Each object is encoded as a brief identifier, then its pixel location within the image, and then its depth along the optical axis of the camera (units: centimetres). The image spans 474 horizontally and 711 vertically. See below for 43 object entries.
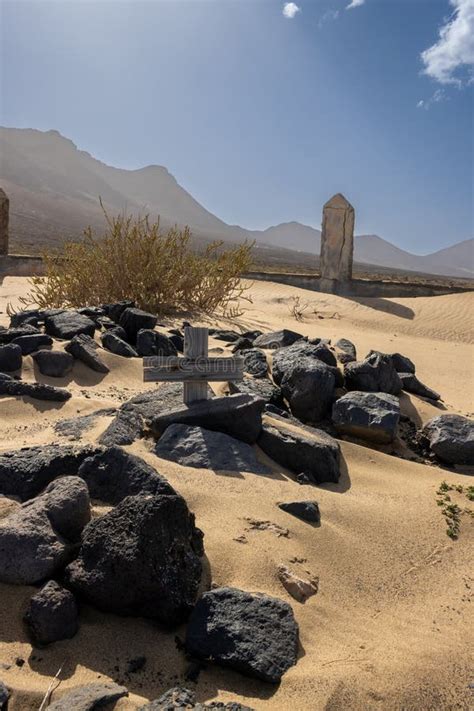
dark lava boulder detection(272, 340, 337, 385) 579
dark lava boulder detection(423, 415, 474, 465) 471
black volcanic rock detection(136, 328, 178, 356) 616
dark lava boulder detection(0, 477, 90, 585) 245
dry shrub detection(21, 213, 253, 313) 832
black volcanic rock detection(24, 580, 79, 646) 221
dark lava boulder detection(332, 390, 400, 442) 484
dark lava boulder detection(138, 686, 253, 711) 196
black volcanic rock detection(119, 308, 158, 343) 665
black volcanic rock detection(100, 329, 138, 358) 597
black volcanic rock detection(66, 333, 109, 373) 552
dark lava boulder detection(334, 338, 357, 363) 684
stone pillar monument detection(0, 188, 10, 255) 1499
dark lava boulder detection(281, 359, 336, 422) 530
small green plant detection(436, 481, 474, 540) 351
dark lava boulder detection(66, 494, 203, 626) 237
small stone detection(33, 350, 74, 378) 527
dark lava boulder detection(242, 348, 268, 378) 602
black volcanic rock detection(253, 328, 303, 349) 730
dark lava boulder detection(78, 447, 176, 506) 300
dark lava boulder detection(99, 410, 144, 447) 383
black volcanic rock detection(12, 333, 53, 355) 551
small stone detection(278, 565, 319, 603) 266
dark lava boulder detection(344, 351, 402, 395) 580
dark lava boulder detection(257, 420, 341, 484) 398
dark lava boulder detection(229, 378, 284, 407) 528
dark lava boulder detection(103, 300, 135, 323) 707
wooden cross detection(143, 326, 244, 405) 428
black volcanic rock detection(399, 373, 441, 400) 629
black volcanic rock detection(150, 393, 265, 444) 412
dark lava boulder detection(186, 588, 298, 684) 223
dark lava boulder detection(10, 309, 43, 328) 647
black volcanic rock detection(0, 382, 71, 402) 461
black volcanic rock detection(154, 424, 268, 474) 374
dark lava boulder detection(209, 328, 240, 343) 746
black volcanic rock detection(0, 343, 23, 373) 511
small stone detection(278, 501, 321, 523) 329
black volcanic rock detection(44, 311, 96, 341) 604
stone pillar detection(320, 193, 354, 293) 1377
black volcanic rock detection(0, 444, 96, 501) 308
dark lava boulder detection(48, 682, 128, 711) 191
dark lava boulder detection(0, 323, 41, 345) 567
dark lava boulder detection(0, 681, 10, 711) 193
